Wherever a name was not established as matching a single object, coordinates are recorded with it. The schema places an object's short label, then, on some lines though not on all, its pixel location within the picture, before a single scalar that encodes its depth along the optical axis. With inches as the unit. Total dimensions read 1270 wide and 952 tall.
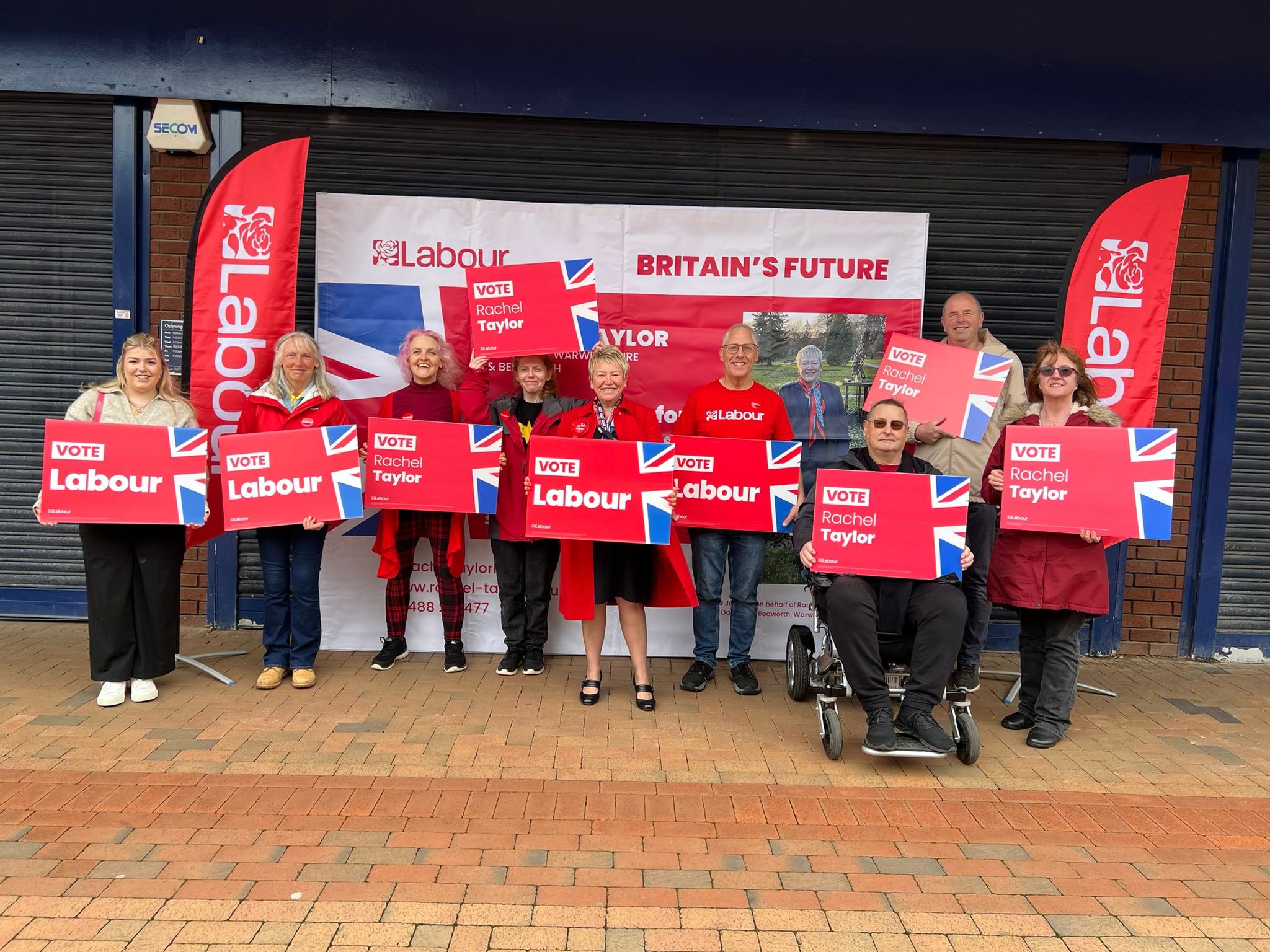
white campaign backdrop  229.0
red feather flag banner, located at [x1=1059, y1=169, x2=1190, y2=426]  215.5
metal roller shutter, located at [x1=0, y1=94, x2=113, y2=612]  242.7
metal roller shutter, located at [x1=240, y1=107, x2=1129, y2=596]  241.4
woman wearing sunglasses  181.6
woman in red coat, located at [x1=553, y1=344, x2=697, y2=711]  196.7
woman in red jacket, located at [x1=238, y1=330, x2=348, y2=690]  201.3
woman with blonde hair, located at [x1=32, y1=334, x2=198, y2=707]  189.8
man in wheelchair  167.5
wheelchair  169.3
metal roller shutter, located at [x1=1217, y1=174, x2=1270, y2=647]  247.1
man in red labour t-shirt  210.2
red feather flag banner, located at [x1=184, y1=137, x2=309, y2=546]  211.2
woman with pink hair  213.3
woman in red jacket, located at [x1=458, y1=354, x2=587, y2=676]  208.4
